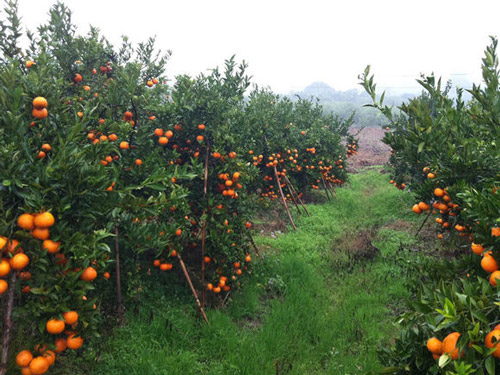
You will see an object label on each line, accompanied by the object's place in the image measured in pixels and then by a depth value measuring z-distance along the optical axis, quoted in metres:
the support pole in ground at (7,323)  2.15
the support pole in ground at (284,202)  8.63
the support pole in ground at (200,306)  4.09
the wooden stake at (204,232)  4.40
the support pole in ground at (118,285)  3.56
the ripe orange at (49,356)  2.17
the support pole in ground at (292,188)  9.32
